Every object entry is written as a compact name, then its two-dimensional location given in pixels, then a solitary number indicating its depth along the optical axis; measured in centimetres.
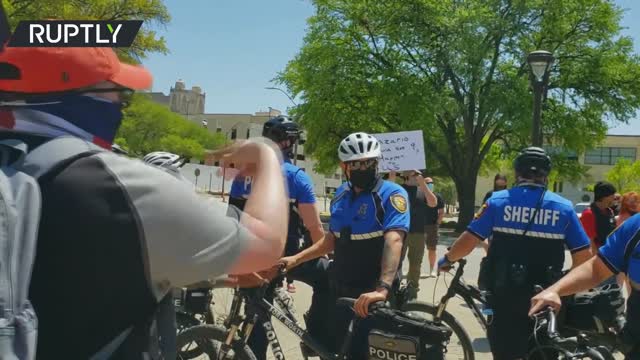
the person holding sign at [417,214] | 952
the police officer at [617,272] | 308
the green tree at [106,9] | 1819
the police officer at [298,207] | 480
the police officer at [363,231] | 416
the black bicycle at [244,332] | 421
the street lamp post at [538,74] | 1320
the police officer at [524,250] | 415
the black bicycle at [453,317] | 550
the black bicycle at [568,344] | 294
